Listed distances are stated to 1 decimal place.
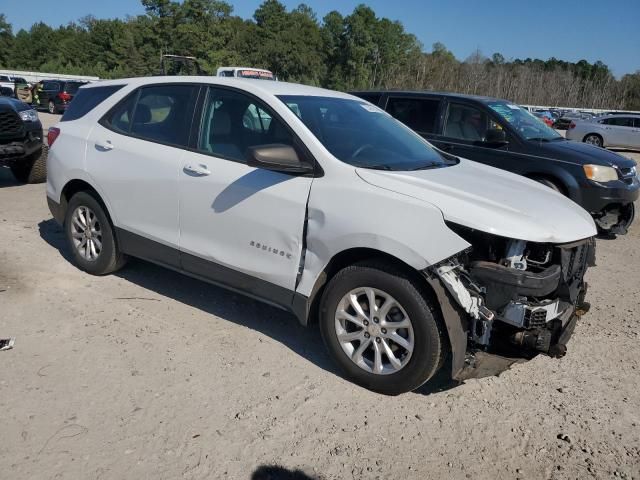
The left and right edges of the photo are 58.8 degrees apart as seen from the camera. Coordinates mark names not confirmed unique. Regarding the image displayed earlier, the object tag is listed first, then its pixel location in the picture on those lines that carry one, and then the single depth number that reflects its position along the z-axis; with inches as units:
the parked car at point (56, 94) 1049.3
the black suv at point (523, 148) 293.0
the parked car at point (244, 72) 881.3
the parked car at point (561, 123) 1183.5
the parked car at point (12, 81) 1248.8
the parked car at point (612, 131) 848.3
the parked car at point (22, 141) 325.4
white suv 124.8
